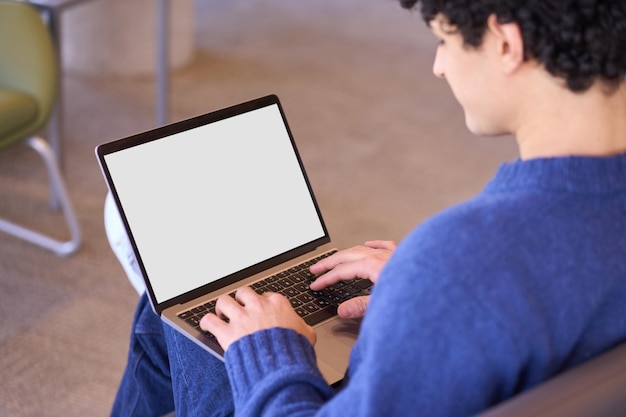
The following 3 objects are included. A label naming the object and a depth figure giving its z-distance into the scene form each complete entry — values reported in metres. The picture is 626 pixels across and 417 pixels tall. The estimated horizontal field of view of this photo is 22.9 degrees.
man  1.53
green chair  2.87
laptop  1.91
